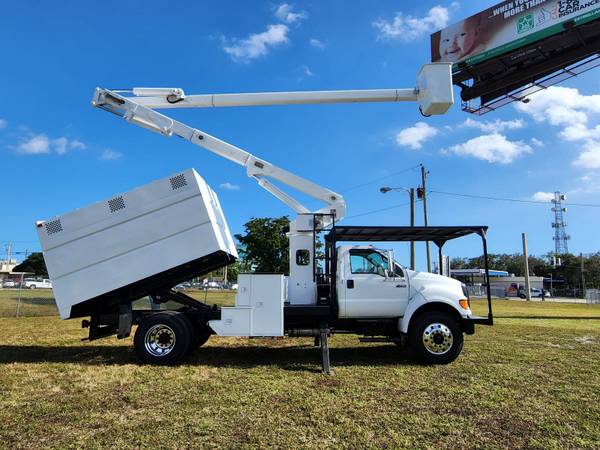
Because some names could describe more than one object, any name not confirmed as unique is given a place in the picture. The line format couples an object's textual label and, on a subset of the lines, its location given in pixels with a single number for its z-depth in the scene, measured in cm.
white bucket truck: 789
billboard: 2162
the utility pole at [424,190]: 2957
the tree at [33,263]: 8906
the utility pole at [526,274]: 4372
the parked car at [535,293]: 5586
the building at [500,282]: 5053
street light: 3041
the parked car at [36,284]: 5871
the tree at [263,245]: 2166
